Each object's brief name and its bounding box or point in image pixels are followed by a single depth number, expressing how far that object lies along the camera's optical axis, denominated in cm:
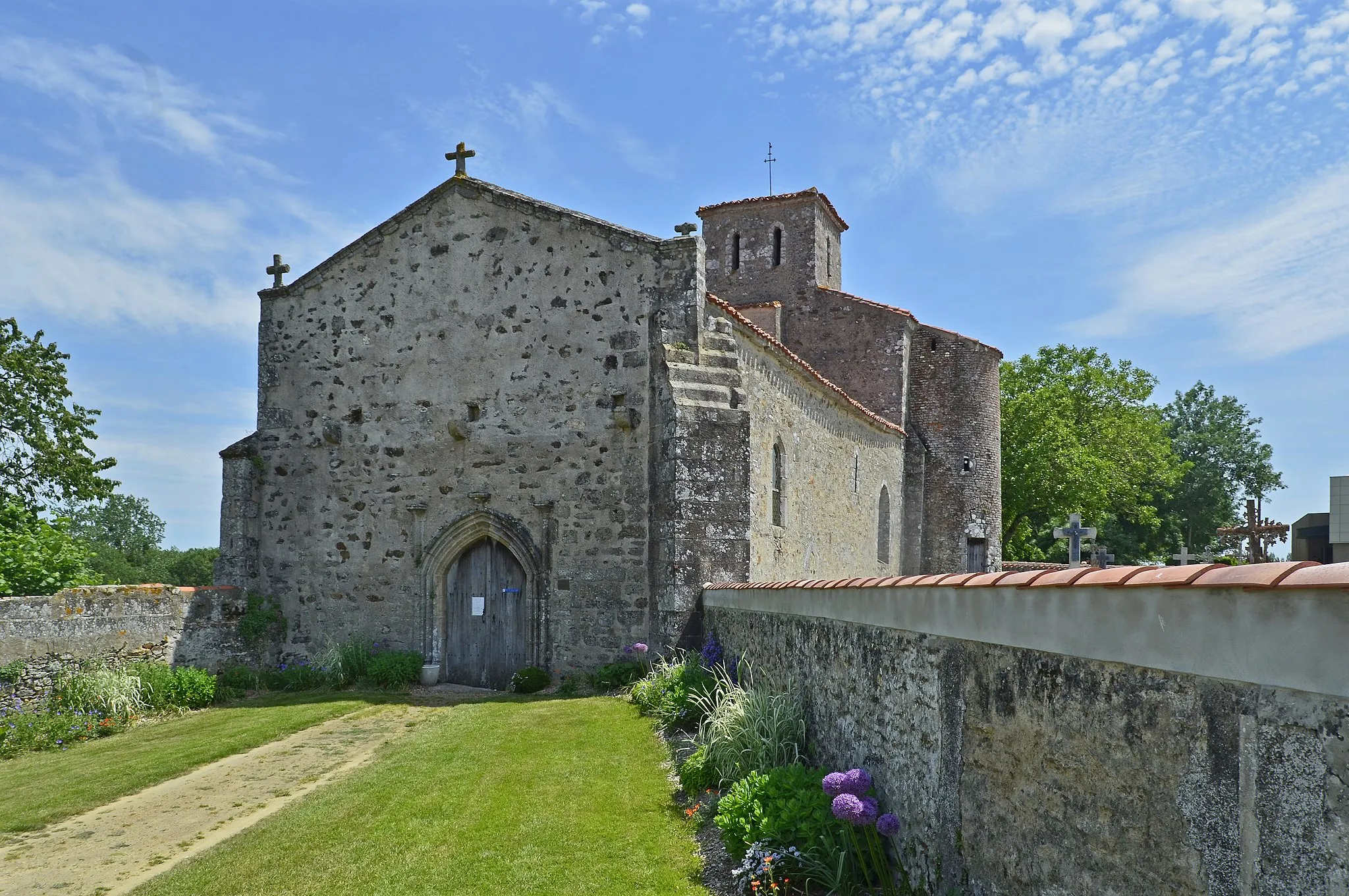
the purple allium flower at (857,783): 552
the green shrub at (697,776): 754
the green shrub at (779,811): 558
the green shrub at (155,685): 1269
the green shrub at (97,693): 1198
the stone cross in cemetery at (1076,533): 1888
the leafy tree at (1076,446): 3431
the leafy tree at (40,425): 2272
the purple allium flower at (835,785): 552
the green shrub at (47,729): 1100
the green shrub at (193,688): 1304
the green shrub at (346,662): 1425
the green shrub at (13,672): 1152
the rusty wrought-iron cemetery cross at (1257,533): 2167
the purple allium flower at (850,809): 514
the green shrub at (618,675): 1309
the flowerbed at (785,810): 517
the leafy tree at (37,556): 1491
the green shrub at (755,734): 706
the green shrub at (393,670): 1396
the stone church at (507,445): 1353
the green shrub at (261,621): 1452
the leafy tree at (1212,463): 4672
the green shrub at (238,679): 1394
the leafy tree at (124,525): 6234
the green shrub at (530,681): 1358
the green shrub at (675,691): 1004
